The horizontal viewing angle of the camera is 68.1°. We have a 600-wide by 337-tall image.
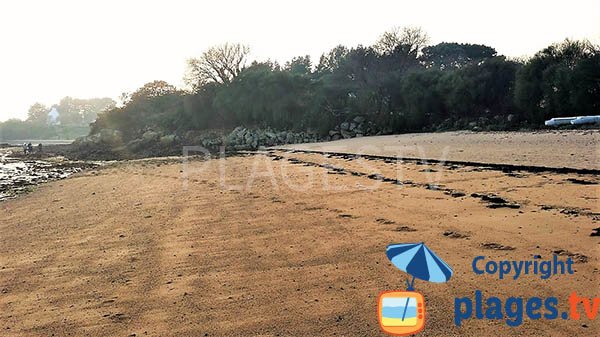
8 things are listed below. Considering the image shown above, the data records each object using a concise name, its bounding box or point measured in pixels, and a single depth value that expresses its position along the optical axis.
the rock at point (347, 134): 27.84
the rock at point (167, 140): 32.55
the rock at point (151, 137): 33.88
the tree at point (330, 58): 52.28
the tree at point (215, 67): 39.78
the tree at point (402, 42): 38.97
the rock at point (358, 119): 29.10
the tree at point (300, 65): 54.88
